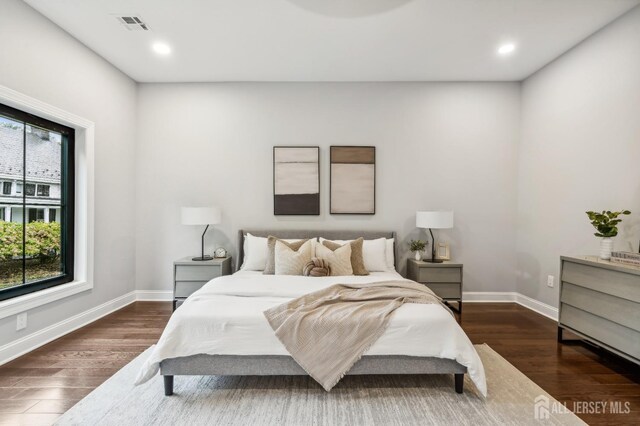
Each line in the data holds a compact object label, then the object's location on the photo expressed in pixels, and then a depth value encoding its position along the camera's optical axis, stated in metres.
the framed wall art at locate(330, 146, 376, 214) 4.35
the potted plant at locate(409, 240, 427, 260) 4.11
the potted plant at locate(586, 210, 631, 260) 2.74
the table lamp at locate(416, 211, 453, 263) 3.93
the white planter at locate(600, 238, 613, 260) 2.74
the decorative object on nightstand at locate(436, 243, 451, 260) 4.22
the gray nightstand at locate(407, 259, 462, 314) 3.88
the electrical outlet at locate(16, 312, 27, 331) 2.70
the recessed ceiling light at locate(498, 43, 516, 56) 3.41
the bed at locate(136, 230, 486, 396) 2.09
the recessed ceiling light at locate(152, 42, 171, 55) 3.42
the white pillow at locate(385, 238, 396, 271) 3.97
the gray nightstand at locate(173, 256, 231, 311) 3.86
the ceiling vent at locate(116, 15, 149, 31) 2.97
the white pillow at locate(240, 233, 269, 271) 3.85
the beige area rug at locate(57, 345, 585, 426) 1.90
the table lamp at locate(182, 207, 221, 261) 3.93
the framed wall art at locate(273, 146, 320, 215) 4.35
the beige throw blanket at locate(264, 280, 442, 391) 2.08
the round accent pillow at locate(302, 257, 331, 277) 3.31
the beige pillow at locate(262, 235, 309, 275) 3.64
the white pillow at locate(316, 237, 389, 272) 3.80
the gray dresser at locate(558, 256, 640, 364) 2.37
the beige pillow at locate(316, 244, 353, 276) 3.46
